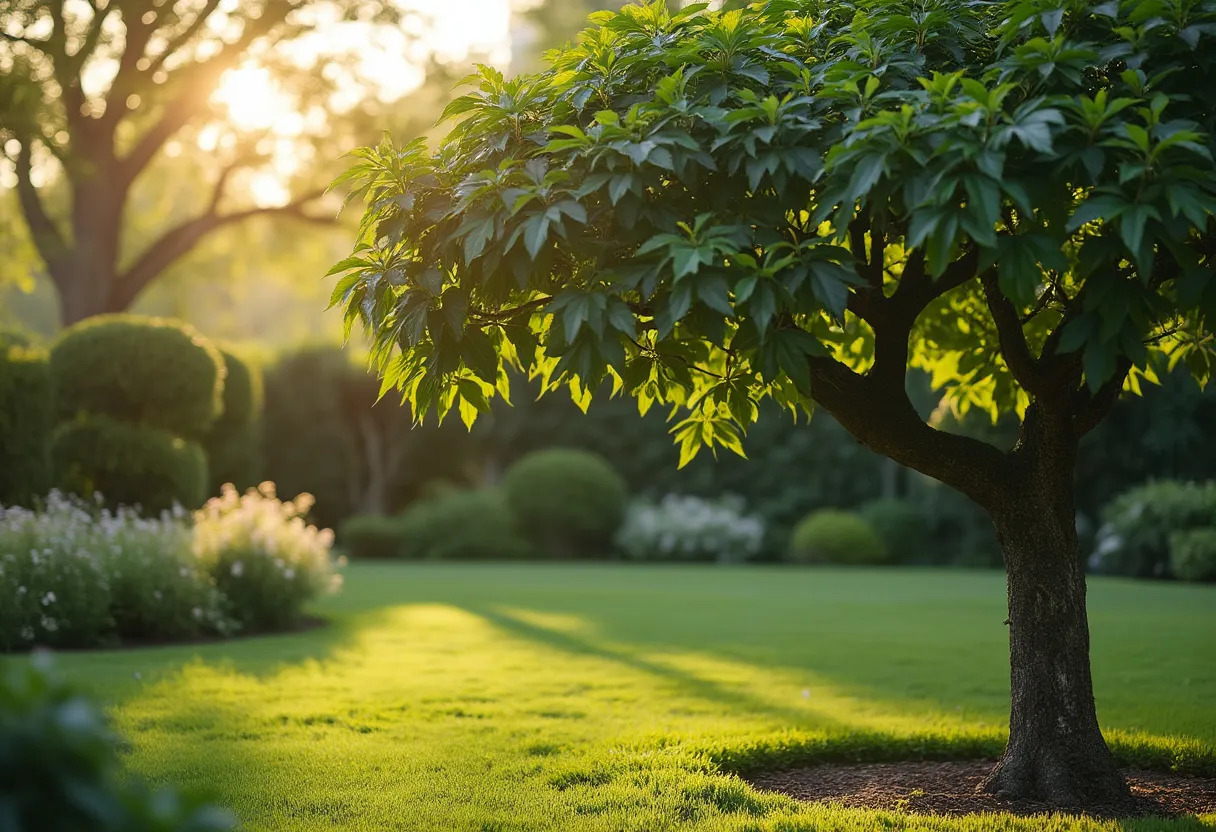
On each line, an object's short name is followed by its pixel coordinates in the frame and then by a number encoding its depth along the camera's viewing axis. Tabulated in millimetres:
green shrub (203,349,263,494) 14766
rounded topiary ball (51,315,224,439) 11242
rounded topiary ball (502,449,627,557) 19953
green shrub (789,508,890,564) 18641
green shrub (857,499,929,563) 19016
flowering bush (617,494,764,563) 20016
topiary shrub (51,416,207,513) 11266
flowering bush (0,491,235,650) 7758
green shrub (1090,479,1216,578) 14602
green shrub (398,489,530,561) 19797
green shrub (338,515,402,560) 20219
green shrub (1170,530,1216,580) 13945
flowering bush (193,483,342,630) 9273
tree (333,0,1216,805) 2762
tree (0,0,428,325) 17375
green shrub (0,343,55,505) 9438
